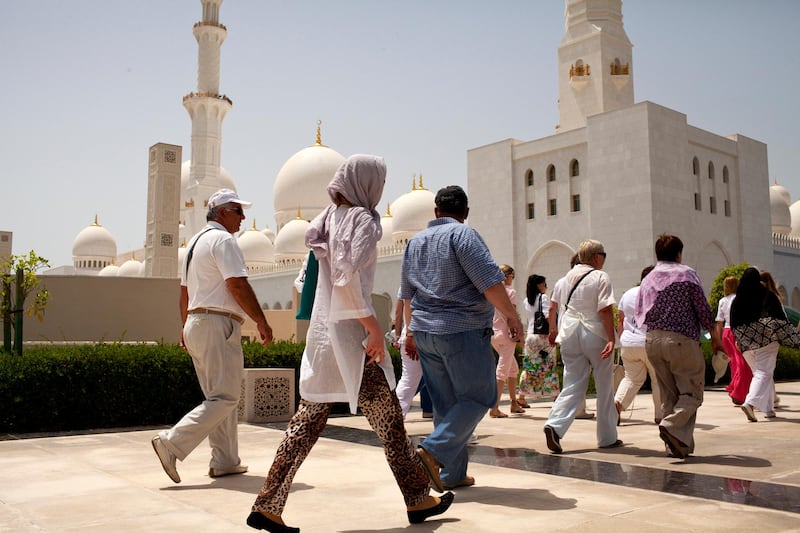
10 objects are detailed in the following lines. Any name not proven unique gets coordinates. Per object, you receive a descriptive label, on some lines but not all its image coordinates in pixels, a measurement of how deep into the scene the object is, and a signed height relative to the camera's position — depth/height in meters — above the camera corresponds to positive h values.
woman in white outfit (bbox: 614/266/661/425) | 6.80 -0.23
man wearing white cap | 3.97 -0.04
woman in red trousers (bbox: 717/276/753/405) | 7.68 -0.26
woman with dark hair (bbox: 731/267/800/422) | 6.70 -0.01
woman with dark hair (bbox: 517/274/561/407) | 7.88 -0.29
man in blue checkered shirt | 3.49 +0.00
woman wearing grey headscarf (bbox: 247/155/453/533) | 3.01 -0.14
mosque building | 26.28 +5.76
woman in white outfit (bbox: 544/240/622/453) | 5.19 -0.09
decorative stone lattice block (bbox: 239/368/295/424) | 7.14 -0.65
